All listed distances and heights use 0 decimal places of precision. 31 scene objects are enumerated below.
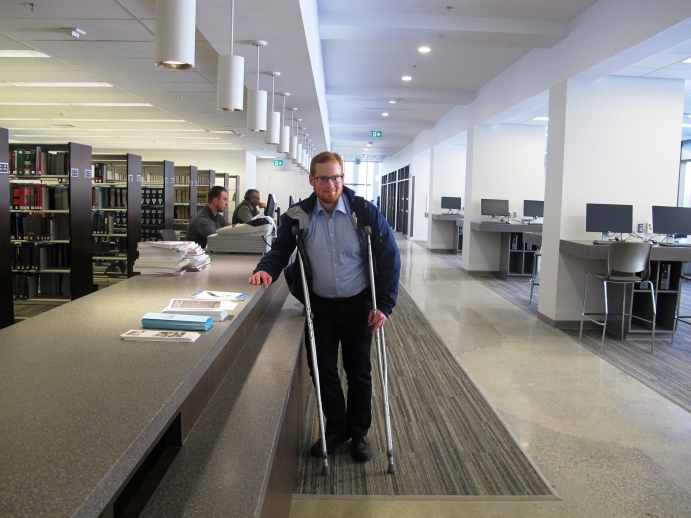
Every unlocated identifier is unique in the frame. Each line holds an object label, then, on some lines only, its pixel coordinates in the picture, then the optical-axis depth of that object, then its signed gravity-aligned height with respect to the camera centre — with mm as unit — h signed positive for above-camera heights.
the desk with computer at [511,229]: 9961 -191
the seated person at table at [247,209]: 7343 +2
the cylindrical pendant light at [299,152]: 11266 +1291
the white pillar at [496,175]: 10359 +865
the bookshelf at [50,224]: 6613 -274
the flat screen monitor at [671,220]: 6000 +47
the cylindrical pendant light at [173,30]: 2615 +862
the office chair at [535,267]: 7868 -722
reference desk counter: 1011 -496
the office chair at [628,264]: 5461 -417
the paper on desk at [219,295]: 2584 -426
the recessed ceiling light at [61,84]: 7945 +1788
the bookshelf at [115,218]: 8117 -207
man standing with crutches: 2742 -311
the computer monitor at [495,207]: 10289 +211
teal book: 2000 -432
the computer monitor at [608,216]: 6051 +77
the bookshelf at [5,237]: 5191 -356
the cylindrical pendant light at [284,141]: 7044 +926
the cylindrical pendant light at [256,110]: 4820 +896
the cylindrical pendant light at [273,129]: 6113 +924
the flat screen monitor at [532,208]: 10148 +225
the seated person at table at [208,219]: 6039 -124
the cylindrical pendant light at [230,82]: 3602 +852
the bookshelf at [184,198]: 10930 +192
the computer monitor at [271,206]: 7309 +59
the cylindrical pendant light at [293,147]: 8647 +1061
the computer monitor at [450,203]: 14078 +361
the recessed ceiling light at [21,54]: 6414 +1774
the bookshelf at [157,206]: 9727 +0
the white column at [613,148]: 6137 +857
